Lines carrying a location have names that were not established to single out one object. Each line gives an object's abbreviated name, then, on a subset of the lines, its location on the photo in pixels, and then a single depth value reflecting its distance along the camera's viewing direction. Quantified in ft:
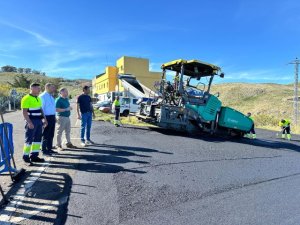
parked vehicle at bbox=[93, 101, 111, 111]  58.36
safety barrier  12.27
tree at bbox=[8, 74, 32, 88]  145.10
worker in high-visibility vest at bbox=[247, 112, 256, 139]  30.03
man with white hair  18.75
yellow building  88.03
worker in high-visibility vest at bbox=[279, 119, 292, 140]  33.42
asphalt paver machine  27.48
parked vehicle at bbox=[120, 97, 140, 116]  53.09
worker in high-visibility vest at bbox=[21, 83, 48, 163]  14.79
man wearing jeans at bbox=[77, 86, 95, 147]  20.35
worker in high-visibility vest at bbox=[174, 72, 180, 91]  28.60
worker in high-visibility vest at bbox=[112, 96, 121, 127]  34.51
